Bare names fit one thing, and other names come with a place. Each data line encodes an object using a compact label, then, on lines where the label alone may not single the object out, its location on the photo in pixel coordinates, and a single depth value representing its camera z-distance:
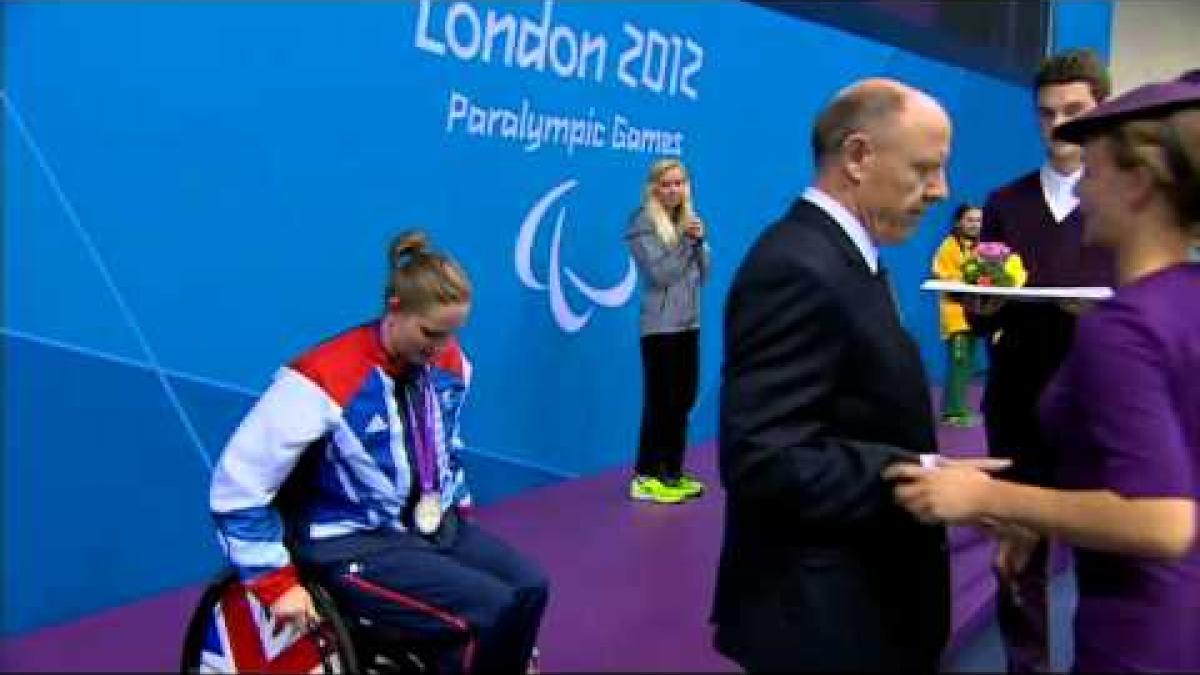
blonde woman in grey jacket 4.53
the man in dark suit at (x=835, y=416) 1.42
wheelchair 2.11
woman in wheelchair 2.07
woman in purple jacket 1.25
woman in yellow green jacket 6.38
